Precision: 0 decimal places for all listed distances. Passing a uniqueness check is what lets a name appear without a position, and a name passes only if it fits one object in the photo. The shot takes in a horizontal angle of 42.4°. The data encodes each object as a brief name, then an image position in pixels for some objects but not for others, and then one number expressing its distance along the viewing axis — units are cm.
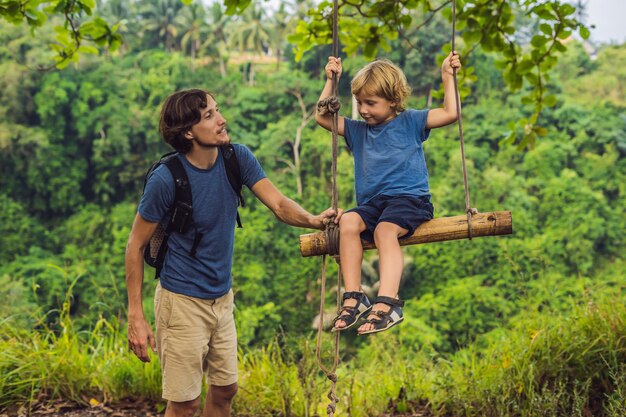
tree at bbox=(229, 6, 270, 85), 4762
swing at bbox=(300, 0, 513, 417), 298
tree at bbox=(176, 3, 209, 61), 4816
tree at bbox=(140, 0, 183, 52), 4834
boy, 292
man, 284
